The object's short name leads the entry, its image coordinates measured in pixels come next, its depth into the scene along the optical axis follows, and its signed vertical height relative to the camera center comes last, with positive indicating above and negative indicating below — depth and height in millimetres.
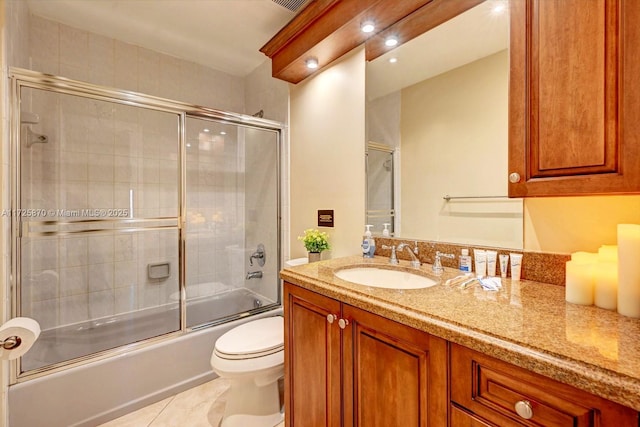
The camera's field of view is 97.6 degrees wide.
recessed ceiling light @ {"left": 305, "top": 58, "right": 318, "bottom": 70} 1833 +981
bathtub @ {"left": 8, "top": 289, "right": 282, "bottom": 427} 1452 -1007
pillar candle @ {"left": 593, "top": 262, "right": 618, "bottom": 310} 780 -220
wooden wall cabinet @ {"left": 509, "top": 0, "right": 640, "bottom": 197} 706 +313
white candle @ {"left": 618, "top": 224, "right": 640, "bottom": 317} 716 -158
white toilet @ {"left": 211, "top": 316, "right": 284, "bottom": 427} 1463 -849
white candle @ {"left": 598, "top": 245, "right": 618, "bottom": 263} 861 -140
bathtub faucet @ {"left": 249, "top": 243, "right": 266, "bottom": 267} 2693 -438
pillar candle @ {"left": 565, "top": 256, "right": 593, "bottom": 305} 822 -222
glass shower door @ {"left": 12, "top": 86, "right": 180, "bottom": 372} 1891 -92
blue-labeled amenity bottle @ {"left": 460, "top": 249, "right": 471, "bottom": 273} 1204 -231
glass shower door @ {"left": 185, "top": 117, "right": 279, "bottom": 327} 2541 -80
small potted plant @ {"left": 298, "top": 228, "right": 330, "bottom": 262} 1825 -222
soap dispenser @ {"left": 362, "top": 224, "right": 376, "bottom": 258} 1576 -204
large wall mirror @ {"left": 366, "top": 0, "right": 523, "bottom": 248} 1184 +377
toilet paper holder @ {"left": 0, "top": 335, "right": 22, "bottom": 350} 1145 -541
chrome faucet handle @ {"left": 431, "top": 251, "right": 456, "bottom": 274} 1235 -243
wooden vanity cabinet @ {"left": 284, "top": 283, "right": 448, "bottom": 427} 775 -529
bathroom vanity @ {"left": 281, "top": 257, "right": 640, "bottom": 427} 553 -370
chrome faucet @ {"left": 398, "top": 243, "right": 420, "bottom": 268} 1337 -226
